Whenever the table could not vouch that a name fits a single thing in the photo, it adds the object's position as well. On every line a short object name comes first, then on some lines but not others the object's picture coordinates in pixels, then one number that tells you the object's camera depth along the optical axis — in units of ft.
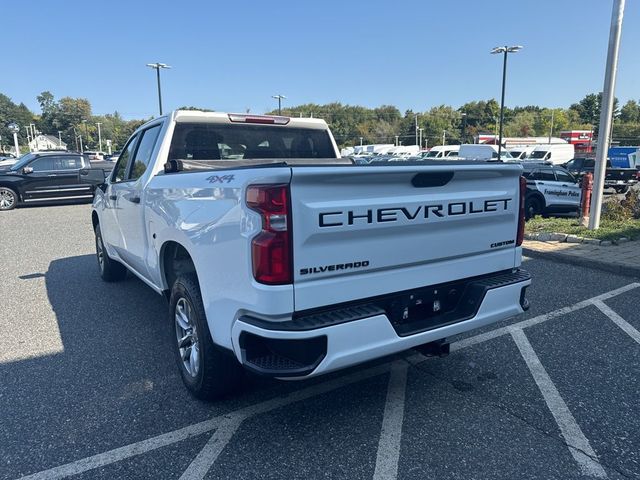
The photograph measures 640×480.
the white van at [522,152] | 119.47
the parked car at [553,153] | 118.17
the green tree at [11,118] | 368.68
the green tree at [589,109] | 382.40
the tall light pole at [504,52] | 103.15
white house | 348.38
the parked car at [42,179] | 50.24
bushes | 34.01
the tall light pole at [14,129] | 129.76
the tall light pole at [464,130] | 351.42
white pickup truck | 7.84
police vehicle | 42.88
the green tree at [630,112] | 380.27
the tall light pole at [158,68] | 116.06
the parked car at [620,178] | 67.87
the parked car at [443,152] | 124.84
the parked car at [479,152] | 108.78
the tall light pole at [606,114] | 29.30
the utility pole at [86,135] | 389.60
